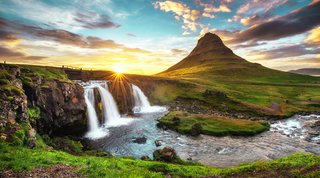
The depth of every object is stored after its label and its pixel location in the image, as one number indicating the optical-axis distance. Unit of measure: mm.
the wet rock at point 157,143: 29268
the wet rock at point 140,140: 30450
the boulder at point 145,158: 22788
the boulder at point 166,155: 22784
